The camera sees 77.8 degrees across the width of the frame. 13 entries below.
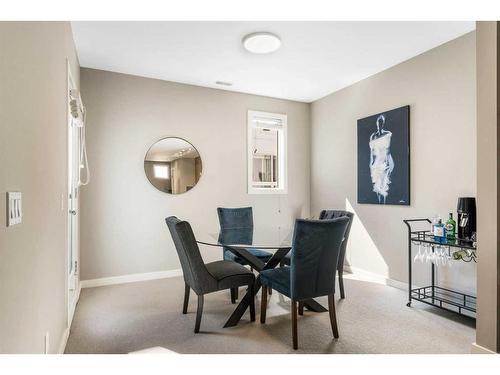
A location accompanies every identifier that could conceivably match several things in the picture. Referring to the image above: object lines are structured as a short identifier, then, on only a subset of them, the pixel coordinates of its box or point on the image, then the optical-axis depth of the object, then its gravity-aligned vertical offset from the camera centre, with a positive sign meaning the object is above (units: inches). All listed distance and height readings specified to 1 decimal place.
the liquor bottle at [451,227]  110.6 -13.8
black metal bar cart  105.1 -38.3
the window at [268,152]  187.5 +22.6
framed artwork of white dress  137.5 +14.8
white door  114.3 -8.6
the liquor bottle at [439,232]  109.3 -15.3
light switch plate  42.1 -2.8
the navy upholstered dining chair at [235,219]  145.6 -14.5
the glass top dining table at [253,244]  100.9 -18.5
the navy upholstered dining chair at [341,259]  125.2 -28.8
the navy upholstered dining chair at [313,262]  85.8 -21.2
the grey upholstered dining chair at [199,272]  93.7 -27.3
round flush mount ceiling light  113.5 +55.7
